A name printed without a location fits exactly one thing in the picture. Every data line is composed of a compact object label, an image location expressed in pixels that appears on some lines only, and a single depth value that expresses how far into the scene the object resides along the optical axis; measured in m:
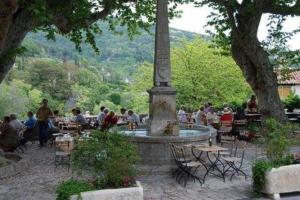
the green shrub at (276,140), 9.38
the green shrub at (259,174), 9.12
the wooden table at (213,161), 10.62
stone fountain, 13.36
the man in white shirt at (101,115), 19.73
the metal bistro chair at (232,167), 10.63
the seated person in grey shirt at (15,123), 15.87
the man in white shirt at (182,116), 21.22
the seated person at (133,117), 18.29
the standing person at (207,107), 20.30
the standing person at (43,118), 17.03
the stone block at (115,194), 7.50
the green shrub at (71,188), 7.47
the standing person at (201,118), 18.69
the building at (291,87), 46.17
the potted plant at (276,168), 9.07
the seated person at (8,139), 15.23
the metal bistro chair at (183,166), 10.57
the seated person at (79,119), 18.66
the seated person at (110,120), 16.91
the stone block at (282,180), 9.05
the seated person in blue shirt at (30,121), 17.37
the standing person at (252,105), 20.52
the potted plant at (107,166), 7.77
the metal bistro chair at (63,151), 13.48
